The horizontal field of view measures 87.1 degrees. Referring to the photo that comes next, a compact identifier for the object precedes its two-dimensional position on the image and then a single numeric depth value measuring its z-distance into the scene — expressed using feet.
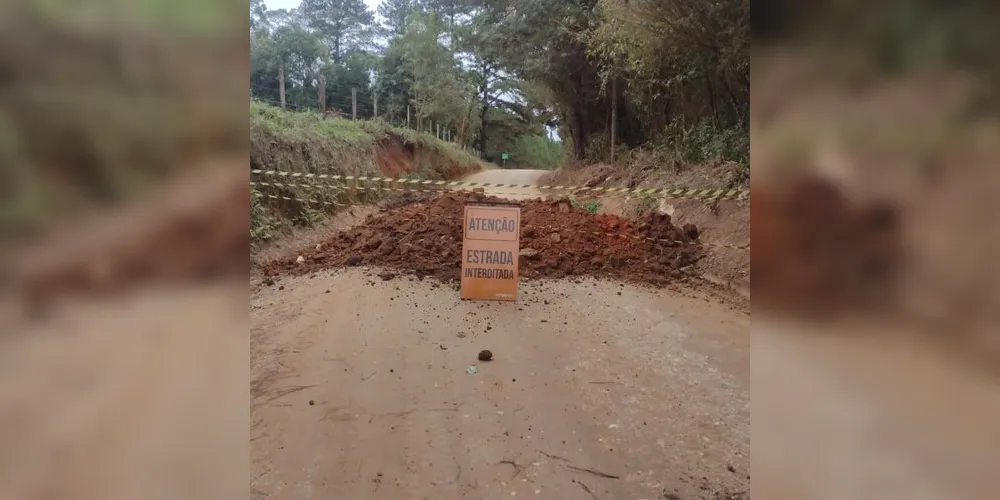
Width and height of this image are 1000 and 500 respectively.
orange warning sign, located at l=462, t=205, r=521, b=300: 15.79
